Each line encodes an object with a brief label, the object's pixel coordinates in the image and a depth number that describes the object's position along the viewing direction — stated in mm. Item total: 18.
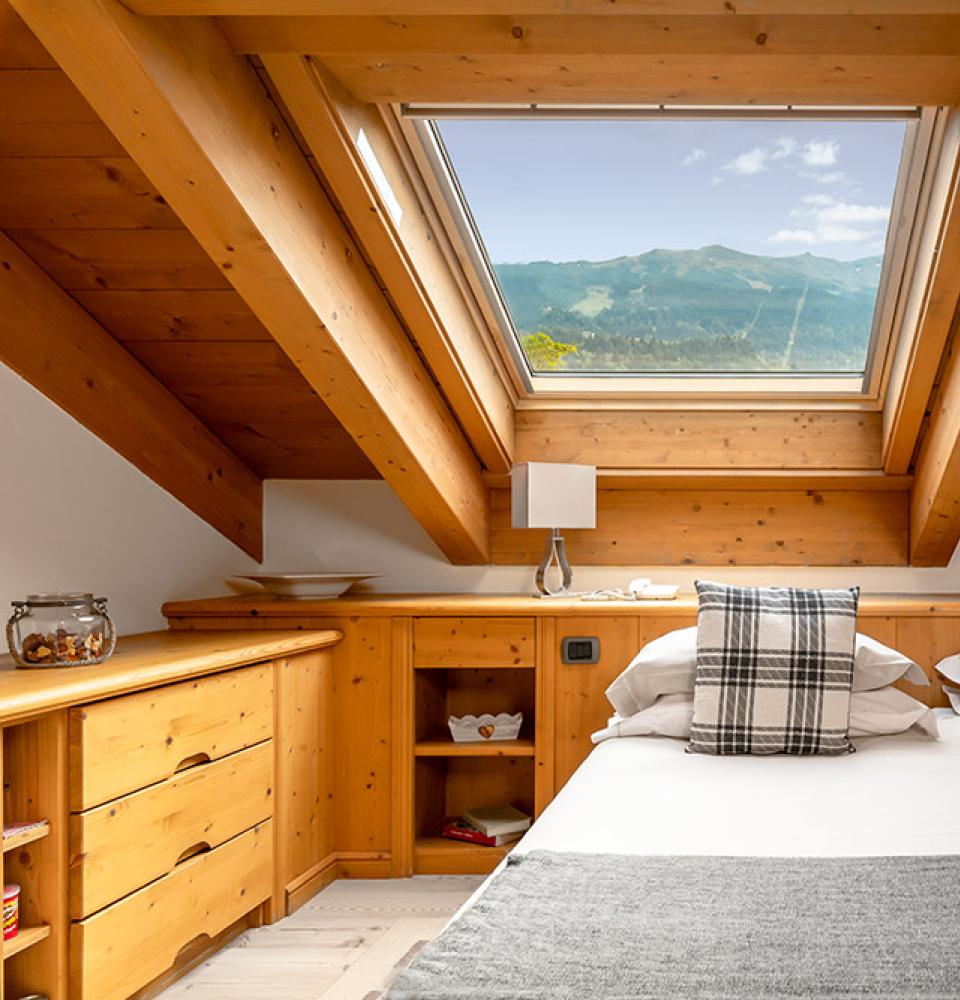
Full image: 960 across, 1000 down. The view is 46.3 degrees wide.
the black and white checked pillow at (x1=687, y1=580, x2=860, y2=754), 2531
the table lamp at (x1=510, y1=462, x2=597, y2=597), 3359
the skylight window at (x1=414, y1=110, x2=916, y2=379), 2832
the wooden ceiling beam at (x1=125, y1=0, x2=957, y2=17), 1782
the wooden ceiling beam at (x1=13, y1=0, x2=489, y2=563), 1850
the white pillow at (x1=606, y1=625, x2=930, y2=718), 2666
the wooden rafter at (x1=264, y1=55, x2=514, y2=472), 2230
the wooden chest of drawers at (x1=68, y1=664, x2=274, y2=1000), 2033
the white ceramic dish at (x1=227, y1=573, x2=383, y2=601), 3361
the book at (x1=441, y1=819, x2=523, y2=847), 3257
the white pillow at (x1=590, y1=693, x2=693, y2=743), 2660
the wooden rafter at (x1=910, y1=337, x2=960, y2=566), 3045
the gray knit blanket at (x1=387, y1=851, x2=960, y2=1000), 1188
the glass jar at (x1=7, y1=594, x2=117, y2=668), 2293
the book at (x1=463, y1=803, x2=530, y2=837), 3273
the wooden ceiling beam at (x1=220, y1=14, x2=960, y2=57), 1982
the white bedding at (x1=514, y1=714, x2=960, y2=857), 1787
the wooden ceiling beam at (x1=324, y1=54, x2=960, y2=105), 2137
